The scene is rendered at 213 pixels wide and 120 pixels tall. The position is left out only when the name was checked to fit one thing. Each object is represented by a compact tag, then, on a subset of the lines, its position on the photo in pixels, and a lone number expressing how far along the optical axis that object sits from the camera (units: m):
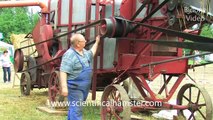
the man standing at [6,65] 24.76
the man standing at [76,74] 8.56
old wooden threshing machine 9.14
